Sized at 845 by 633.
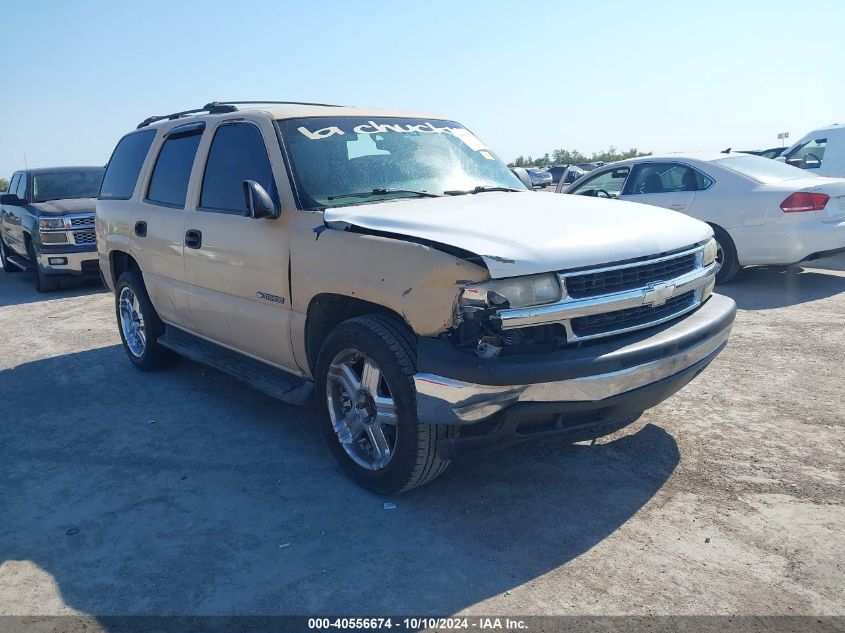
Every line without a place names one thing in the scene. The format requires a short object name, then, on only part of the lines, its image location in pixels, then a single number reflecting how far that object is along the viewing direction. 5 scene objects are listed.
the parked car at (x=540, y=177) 33.03
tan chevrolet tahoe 3.15
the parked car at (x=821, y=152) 11.94
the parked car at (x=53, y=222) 10.66
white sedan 7.84
